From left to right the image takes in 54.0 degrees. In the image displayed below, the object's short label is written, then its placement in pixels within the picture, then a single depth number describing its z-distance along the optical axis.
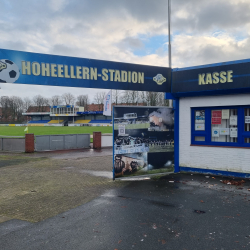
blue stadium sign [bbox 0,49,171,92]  7.52
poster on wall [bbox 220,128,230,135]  8.87
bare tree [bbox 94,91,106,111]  104.87
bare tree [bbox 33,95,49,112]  122.31
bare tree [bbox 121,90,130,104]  51.23
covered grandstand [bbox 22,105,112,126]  104.44
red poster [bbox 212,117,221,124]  9.02
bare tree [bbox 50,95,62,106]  124.31
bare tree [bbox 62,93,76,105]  126.31
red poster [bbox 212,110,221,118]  9.01
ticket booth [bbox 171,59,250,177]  8.42
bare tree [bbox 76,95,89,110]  121.94
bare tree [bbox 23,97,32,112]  118.66
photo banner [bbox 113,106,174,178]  8.43
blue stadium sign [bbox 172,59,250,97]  8.25
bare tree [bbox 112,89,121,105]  54.44
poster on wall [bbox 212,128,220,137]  9.03
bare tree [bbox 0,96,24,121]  108.00
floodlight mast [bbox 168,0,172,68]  12.23
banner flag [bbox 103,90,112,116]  12.96
